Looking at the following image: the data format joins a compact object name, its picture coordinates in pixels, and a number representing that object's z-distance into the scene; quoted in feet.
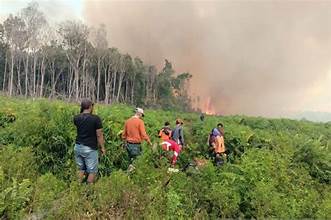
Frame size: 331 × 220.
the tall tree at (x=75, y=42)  234.17
